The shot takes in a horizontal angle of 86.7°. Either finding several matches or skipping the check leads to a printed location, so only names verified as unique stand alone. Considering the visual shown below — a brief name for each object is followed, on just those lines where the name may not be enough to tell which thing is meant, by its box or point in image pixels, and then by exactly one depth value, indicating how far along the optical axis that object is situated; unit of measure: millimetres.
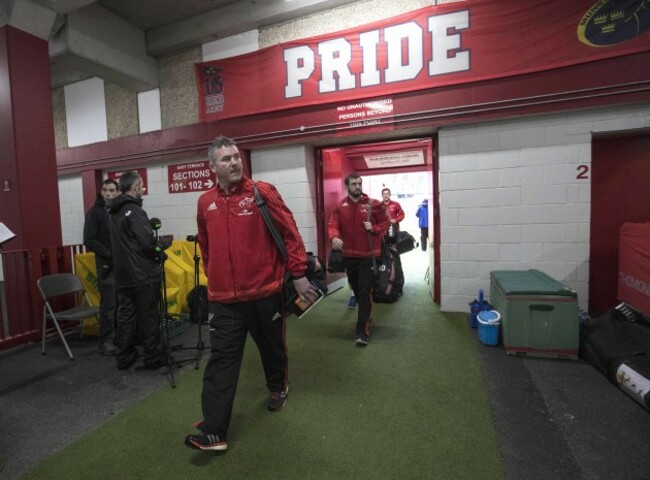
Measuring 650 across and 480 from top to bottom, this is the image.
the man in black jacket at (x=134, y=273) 2742
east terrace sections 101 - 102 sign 5242
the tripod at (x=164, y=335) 2677
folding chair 3225
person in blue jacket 9047
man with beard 3338
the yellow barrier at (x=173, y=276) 3910
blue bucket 3152
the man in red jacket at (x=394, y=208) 6414
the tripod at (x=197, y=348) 2968
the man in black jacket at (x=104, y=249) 3379
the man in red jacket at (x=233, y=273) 1844
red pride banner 3408
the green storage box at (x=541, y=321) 2814
